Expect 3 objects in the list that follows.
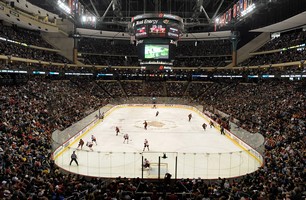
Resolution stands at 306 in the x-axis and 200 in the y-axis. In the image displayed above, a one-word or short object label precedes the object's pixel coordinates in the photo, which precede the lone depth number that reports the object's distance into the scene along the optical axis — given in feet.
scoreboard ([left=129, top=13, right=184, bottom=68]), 85.33
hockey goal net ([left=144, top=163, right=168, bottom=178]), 36.51
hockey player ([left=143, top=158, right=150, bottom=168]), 36.65
